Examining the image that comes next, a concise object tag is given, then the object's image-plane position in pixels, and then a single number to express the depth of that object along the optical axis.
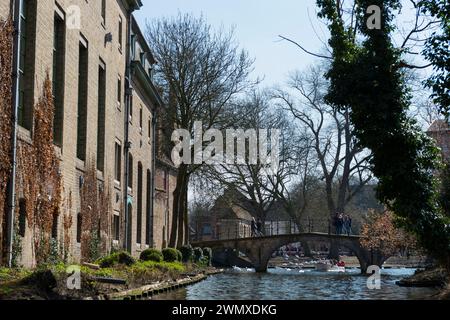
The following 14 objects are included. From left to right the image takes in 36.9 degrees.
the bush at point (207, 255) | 39.79
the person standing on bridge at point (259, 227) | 49.83
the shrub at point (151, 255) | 26.41
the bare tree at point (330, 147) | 50.72
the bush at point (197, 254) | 36.85
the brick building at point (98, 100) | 16.33
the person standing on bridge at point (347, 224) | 48.29
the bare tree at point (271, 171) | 45.44
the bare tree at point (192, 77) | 35.31
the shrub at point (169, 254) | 29.50
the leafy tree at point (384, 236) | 28.91
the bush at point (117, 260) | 19.81
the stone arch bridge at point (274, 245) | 44.75
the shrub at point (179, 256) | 31.35
